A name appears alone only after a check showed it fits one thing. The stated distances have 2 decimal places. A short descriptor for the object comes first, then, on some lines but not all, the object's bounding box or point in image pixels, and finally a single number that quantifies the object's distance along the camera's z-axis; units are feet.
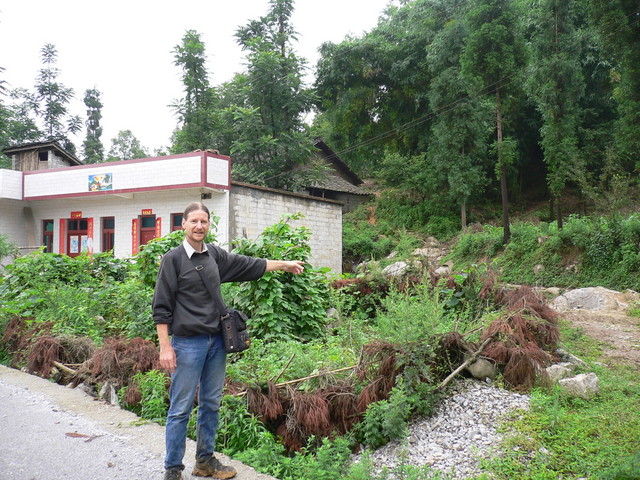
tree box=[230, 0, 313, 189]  77.71
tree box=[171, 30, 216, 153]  86.58
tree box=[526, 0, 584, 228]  58.34
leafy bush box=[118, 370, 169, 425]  15.48
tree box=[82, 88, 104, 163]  139.33
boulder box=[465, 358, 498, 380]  16.44
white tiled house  51.88
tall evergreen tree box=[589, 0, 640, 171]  50.42
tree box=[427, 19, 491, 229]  75.56
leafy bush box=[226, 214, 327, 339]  21.17
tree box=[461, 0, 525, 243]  63.10
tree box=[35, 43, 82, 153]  133.39
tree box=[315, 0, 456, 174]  92.51
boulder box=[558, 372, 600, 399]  15.49
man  10.89
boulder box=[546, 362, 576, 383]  16.43
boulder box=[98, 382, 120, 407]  16.98
